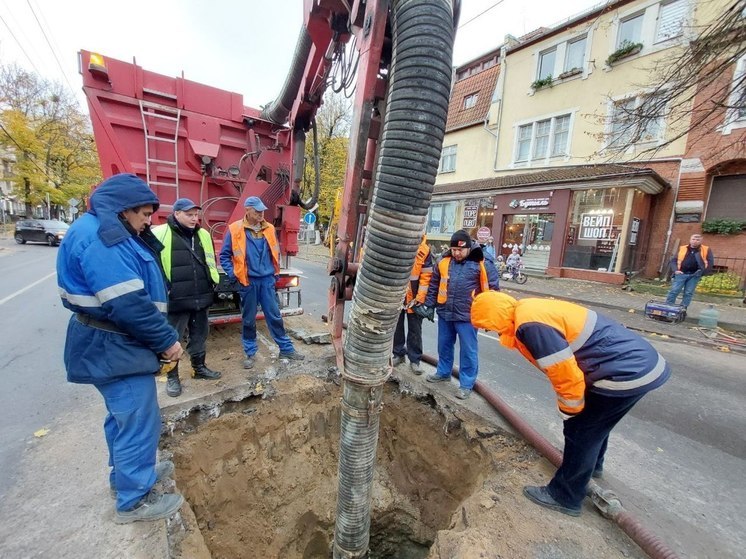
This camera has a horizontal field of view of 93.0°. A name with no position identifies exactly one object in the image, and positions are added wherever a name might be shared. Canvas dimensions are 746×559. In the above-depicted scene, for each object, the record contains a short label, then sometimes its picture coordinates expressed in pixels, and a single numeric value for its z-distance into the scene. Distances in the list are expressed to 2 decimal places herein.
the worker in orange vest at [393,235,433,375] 4.11
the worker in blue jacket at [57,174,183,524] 1.80
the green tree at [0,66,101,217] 20.05
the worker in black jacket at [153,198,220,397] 3.29
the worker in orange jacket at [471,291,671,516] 2.00
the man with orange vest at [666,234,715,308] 7.52
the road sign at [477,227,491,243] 8.12
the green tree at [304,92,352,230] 19.94
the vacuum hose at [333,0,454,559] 1.62
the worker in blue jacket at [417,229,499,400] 3.62
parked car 17.86
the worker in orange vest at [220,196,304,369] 3.84
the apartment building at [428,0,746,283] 11.25
